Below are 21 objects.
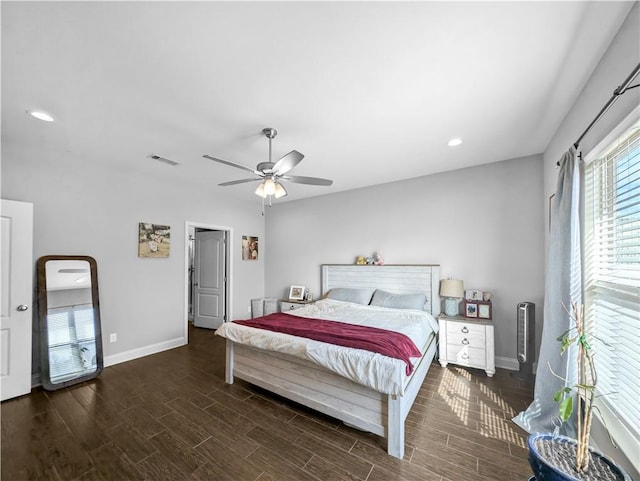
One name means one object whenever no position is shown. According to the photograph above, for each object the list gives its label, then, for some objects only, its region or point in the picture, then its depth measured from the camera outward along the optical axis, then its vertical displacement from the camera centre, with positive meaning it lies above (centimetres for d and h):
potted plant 126 -112
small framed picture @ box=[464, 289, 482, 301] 359 -73
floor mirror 296 -95
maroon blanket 217 -90
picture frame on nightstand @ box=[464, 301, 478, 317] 352 -91
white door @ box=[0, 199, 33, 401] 267 -61
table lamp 354 -70
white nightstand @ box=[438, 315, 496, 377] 324 -129
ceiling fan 232 +65
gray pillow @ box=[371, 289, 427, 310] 379 -88
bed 193 -130
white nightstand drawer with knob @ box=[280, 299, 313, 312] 497 -121
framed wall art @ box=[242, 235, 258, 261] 552 -14
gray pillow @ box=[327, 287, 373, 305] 423 -89
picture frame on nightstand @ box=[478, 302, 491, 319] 344 -91
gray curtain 202 -43
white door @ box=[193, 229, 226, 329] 532 -80
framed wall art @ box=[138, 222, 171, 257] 391 +3
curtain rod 127 +80
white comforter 193 -98
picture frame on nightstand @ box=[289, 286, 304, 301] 526 -104
